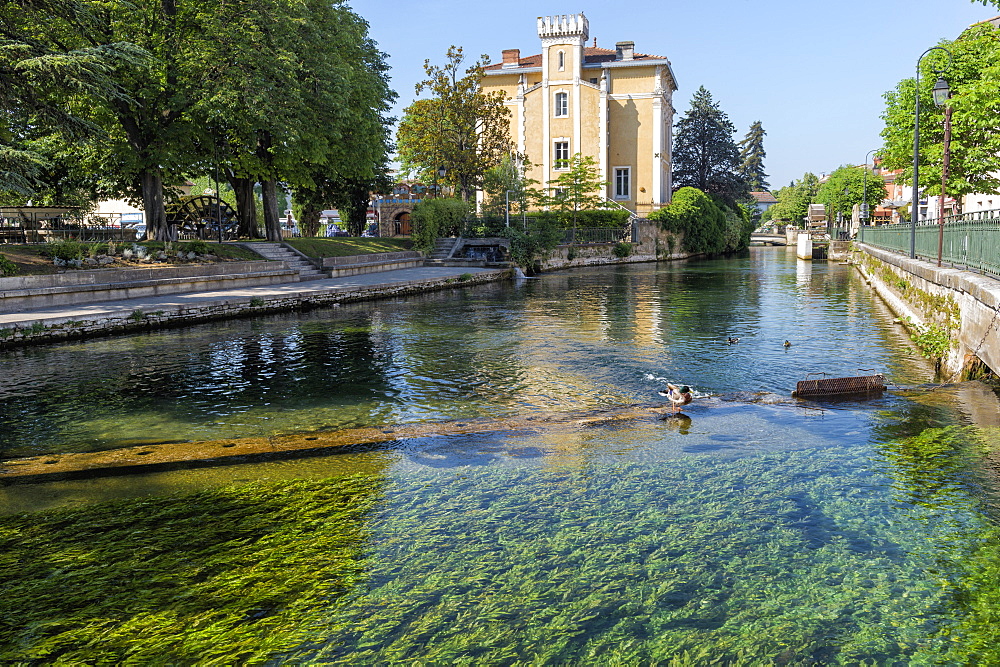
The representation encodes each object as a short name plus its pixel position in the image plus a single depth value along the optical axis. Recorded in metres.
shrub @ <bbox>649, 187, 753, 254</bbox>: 58.12
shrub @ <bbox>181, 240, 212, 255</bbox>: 27.70
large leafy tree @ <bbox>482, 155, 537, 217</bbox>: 47.44
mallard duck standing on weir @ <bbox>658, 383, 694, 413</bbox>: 10.26
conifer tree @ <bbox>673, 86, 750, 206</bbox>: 80.62
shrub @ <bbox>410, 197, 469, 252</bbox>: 42.99
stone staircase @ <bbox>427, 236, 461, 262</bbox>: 43.18
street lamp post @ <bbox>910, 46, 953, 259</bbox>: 22.91
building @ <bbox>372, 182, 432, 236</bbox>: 56.66
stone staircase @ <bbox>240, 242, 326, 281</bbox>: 31.52
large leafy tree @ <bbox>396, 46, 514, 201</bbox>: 49.59
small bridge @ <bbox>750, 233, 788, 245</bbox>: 97.62
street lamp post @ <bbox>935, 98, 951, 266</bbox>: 22.13
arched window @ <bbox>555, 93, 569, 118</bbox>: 57.56
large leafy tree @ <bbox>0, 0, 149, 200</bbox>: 18.66
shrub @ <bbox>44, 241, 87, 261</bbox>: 23.11
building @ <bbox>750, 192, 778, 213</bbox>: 180.62
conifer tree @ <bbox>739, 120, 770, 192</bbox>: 133.38
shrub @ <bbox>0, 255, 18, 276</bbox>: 20.92
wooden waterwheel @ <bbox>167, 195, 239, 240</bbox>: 39.44
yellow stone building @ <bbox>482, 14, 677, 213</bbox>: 56.72
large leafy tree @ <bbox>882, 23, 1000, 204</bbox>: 28.94
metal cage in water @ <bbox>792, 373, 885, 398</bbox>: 11.17
